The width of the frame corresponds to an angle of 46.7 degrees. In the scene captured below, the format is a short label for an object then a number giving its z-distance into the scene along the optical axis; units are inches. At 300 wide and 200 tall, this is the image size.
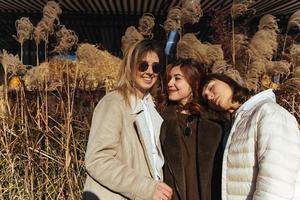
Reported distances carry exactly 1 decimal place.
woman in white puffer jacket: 57.0
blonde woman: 61.6
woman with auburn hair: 72.8
